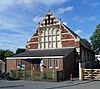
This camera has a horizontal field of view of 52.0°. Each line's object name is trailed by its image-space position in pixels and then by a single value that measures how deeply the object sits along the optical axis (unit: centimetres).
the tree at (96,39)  3270
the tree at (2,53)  3260
